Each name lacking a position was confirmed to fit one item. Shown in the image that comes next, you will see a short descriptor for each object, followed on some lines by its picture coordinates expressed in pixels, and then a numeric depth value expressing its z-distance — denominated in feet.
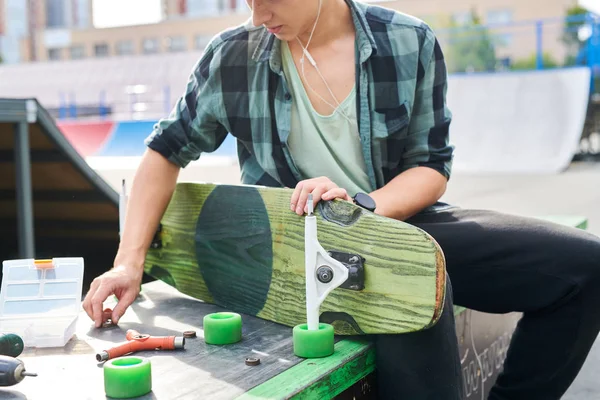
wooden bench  3.91
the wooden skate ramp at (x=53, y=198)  9.70
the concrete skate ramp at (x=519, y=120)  36.45
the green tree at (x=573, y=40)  41.42
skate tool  4.58
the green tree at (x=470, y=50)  44.75
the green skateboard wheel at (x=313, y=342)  4.41
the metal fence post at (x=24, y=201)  9.89
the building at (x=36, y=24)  172.35
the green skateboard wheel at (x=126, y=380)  3.73
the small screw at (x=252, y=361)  4.34
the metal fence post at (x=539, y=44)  41.73
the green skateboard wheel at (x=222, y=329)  4.76
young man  5.33
